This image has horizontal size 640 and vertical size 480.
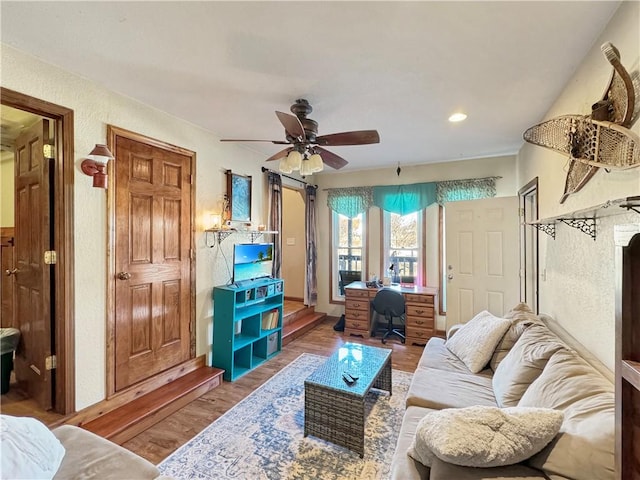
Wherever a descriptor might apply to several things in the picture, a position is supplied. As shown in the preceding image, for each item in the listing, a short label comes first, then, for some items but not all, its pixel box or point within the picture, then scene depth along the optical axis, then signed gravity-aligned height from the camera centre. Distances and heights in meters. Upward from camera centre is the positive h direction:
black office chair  4.13 -0.91
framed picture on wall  3.56 +0.54
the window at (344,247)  5.20 -0.13
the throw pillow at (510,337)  2.25 -0.75
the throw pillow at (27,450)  1.00 -0.75
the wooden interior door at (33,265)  2.16 -0.18
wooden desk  4.14 -1.03
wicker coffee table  1.98 -1.11
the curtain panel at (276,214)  4.26 +0.37
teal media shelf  3.17 -0.98
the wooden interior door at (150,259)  2.46 -0.17
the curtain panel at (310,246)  5.04 -0.10
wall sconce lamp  2.14 +0.55
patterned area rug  1.85 -1.42
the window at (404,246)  4.71 -0.11
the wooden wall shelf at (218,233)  3.27 +0.08
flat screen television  3.62 -0.26
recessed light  2.76 +1.15
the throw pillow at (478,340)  2.28 -0.82
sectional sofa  1.07 -0.79
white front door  3.69 -0.22
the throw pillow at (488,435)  1.07 -0.72
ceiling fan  2.31 +0.79
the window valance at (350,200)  4.98 +0.67
